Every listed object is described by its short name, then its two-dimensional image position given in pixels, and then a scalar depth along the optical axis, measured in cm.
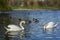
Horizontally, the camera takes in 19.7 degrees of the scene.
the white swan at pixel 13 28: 999
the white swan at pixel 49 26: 1058
